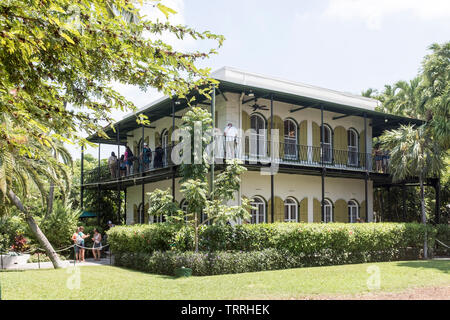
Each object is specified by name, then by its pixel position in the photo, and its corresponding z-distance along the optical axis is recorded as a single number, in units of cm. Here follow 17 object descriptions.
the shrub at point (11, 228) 1861
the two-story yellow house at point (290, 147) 1812
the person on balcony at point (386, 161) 2150
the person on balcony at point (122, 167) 2209
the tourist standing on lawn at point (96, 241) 1974
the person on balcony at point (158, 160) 1950
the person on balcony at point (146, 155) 2001
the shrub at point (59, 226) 1897
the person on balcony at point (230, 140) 1669
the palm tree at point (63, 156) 1485
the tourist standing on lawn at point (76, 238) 1790
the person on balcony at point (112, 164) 2280
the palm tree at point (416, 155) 1834
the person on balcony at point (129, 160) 2184
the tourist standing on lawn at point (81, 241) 1815
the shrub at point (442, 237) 1906
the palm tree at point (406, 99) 2831
